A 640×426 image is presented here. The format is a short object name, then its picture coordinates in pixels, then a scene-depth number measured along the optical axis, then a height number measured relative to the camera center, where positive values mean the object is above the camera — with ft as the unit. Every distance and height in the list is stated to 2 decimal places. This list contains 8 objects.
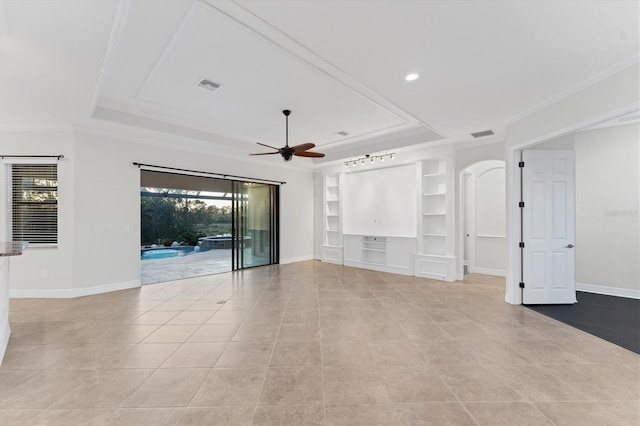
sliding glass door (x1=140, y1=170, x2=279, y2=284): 22.57 -1.36
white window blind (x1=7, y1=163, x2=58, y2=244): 15.07 +0.85
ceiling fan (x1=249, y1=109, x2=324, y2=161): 13.88 +3.33
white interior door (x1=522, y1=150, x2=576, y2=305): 13.83 -0.75
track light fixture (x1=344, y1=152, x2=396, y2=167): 21.26 +4.63
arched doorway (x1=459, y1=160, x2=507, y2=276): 20.68 -0.35
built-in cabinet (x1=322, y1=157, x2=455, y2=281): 19.20 -2.20
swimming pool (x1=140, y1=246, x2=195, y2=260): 33.55 -4.80
